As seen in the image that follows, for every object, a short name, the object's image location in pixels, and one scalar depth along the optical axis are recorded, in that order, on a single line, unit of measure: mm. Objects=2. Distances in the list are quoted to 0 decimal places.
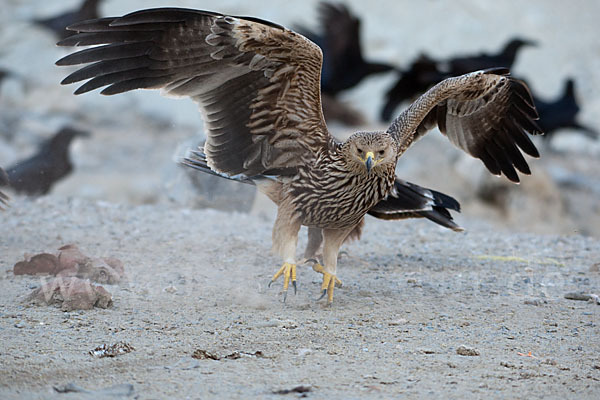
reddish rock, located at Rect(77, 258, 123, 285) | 9547
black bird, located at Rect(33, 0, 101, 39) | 28703
